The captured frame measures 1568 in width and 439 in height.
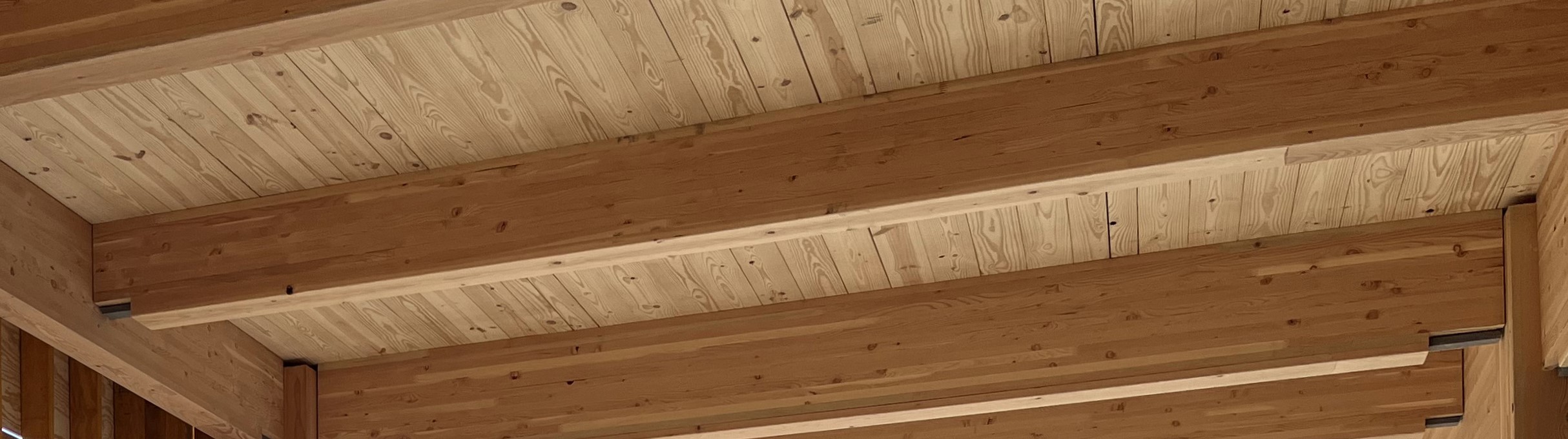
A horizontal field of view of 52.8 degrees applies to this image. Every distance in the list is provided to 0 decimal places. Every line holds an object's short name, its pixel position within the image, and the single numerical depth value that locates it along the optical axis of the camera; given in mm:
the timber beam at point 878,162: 3516
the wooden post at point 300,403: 5309
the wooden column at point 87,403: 4801
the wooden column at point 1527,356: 4332
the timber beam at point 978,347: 4605
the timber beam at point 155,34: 2930
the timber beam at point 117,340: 4055
